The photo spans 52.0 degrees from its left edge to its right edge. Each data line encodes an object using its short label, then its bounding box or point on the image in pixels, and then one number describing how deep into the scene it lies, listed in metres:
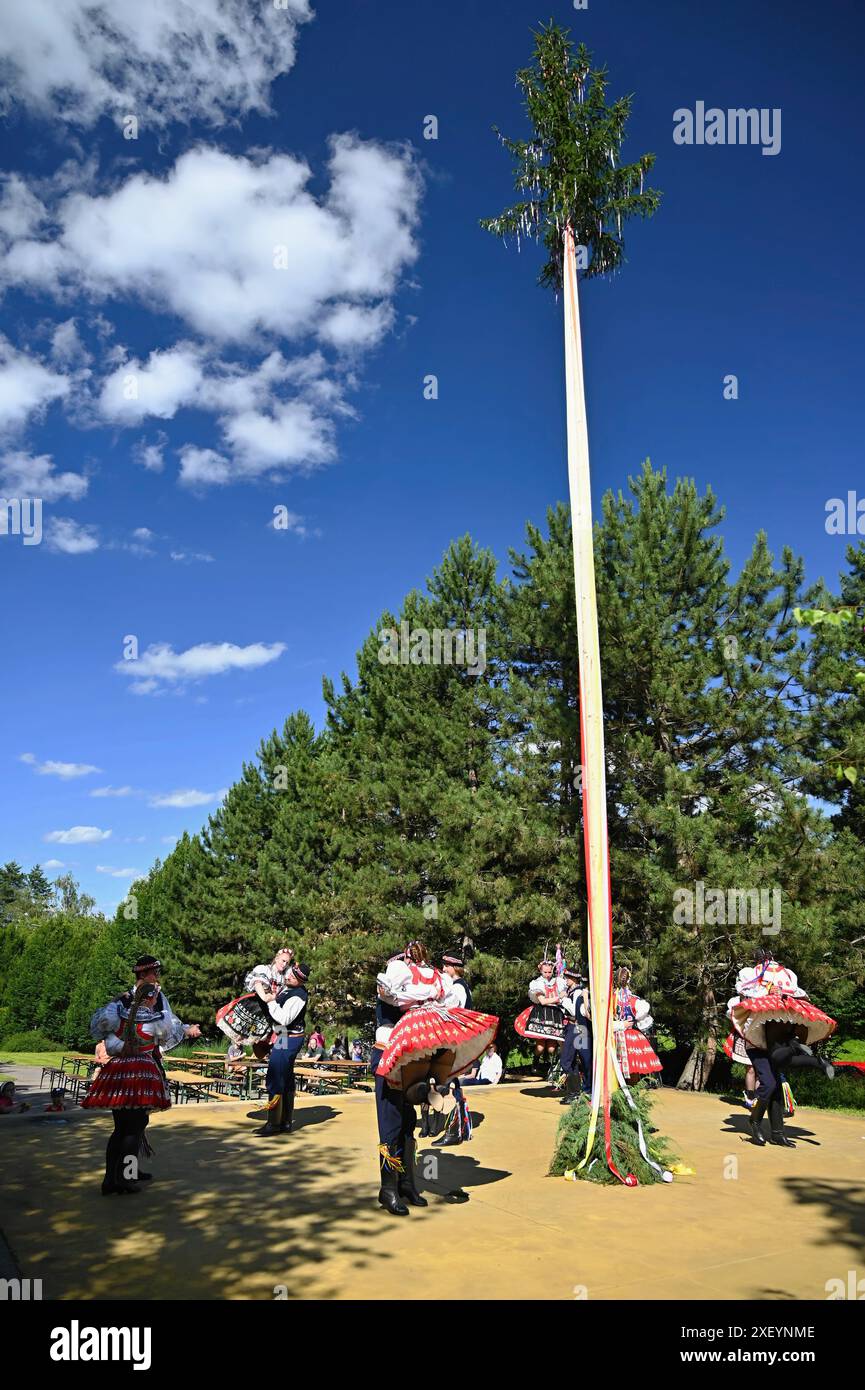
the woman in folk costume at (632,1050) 7.89
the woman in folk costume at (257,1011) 8.81
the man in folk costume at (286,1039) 8.78
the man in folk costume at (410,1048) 5.82
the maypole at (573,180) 9.05
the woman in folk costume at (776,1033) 8.30
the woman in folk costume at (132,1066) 6.46
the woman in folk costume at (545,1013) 12.68
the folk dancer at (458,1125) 8.60
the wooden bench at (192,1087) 12.93
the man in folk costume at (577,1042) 9.98
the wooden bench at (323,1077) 13.17
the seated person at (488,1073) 14.02
